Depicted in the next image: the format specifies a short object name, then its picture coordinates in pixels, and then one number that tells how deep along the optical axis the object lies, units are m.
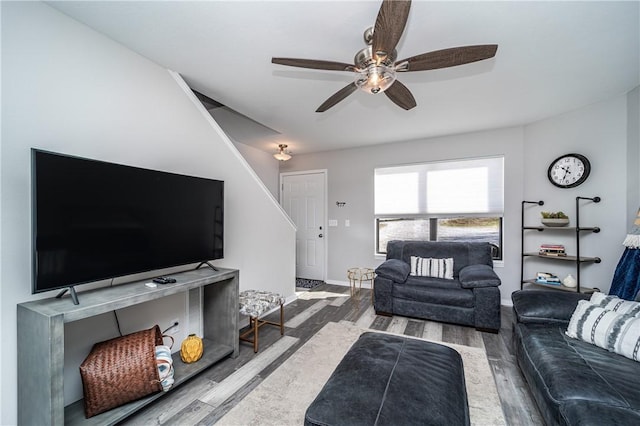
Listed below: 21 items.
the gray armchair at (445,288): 2.90
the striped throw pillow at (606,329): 1.55
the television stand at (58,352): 1.25
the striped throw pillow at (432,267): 3.51
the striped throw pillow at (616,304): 1.68
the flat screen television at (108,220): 1.36
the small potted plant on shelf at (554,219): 3.17
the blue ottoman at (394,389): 1.14
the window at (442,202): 3.91
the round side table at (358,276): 4.19
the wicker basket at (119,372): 1.53
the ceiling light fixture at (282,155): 4.43
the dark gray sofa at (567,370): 1.19
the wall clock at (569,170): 3.12
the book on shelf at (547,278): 3.22
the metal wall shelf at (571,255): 2.97
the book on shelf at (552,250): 3.22
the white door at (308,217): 5.17
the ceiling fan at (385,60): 1.41
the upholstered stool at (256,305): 2.45
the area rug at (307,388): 1.64
